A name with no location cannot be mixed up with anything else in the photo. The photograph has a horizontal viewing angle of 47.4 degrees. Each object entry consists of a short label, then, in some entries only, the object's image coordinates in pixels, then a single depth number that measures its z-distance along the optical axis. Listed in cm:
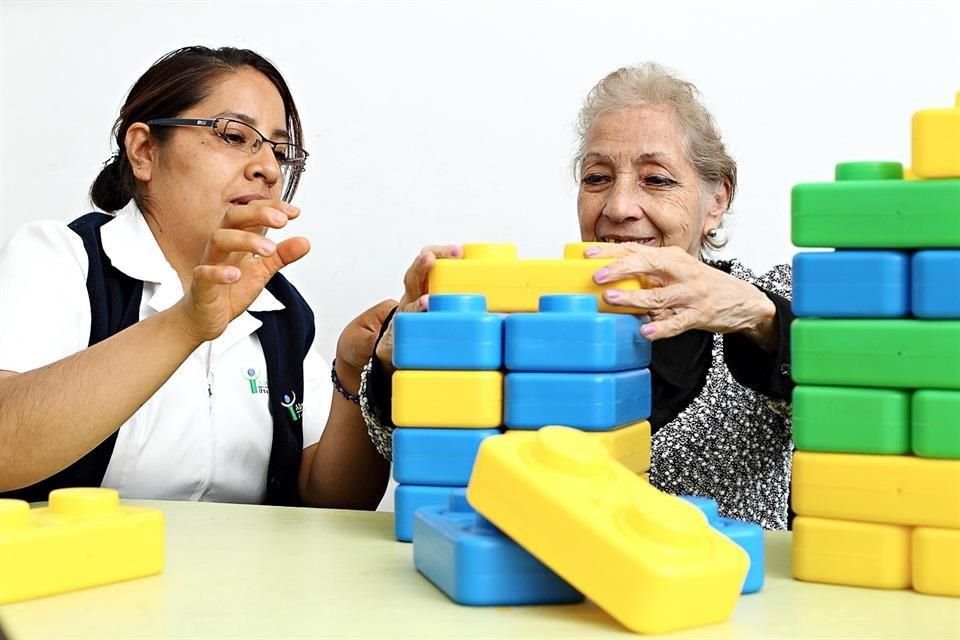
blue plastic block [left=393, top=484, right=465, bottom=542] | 100
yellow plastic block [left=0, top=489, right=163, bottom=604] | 81
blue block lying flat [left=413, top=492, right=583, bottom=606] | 77
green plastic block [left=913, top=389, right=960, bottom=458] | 81
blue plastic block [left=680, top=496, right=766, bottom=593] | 83
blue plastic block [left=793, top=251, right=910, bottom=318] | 83
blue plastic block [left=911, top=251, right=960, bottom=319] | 81
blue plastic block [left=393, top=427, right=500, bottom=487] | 98
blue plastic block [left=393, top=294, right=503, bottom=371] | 96
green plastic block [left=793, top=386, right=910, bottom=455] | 83
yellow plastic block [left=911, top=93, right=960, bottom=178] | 81
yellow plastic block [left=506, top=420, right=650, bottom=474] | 95
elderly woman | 115
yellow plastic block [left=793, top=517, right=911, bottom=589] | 83
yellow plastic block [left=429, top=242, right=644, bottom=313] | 104
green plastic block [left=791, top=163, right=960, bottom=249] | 82
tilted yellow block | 70
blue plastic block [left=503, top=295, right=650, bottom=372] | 94
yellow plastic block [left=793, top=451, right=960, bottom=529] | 81
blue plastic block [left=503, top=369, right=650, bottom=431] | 94
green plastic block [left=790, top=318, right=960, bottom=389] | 82
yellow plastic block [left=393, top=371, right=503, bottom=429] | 97
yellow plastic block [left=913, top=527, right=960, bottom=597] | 81
